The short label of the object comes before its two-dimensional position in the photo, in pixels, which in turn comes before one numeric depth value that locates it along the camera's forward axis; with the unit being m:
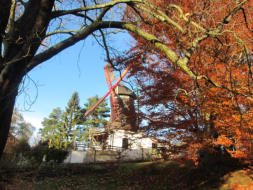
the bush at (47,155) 14.70
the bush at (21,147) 15.67
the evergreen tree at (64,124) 30.75
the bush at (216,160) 9.70
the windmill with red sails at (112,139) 10.15
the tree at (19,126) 25.69
